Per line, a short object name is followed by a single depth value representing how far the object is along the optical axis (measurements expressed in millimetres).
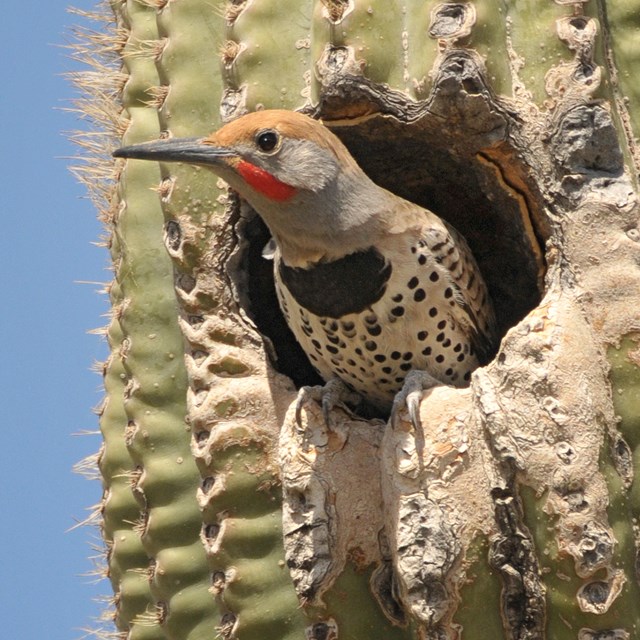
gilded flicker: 7016
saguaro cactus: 6328
